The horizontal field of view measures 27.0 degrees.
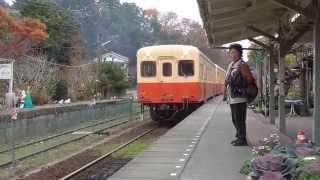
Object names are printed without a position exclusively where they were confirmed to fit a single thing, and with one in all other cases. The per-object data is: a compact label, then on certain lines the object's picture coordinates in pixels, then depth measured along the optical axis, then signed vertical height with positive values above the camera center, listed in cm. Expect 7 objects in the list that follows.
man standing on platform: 1077 +13
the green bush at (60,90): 4538 +19
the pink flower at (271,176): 683 -88
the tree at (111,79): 5131 +105
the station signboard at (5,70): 1344 +47
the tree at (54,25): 5403 +573
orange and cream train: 2458 +59
